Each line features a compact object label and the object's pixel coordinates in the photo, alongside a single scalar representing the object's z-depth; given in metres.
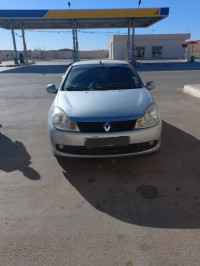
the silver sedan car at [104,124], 2.79
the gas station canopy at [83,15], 21.08
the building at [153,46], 41.90
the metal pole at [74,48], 25.67
